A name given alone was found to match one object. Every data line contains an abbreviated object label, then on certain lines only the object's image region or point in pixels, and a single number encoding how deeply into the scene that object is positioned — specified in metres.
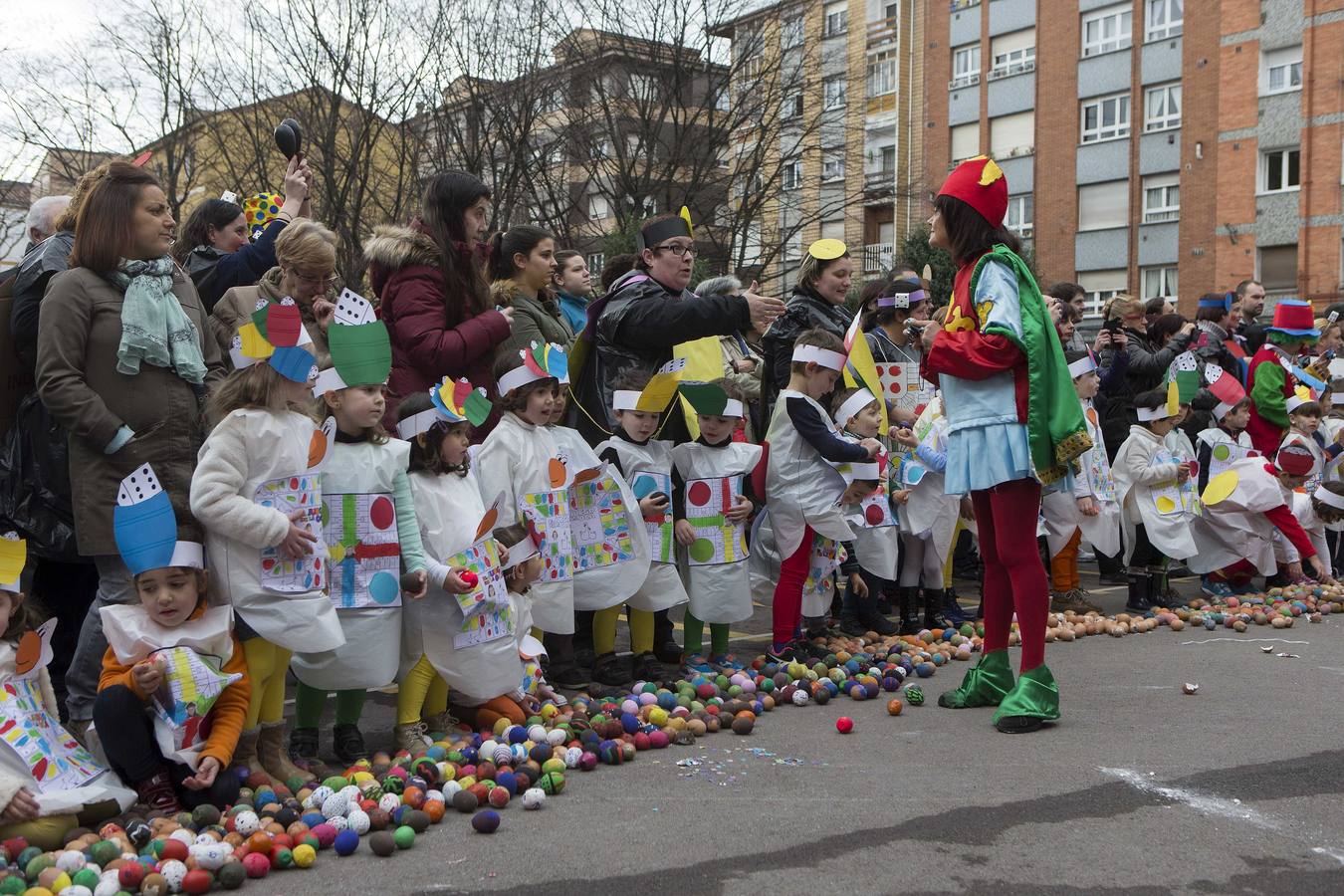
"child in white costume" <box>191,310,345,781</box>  4.55
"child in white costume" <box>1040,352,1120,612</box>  8.46
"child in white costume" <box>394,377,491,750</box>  5.19
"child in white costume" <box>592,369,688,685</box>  6.45
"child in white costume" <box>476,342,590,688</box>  5.80
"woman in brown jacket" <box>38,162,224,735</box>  4.79
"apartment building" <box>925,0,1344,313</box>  35.75
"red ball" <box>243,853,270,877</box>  3.78
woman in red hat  5.34
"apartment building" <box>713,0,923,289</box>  27.67
